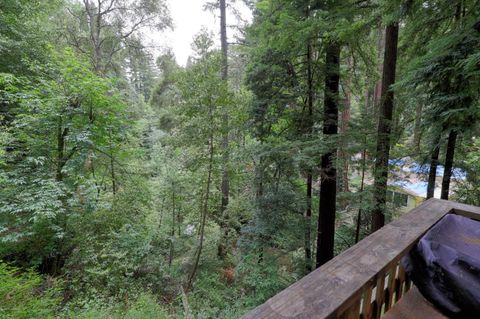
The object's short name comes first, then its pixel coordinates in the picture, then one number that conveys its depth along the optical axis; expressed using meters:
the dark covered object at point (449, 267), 0.89
